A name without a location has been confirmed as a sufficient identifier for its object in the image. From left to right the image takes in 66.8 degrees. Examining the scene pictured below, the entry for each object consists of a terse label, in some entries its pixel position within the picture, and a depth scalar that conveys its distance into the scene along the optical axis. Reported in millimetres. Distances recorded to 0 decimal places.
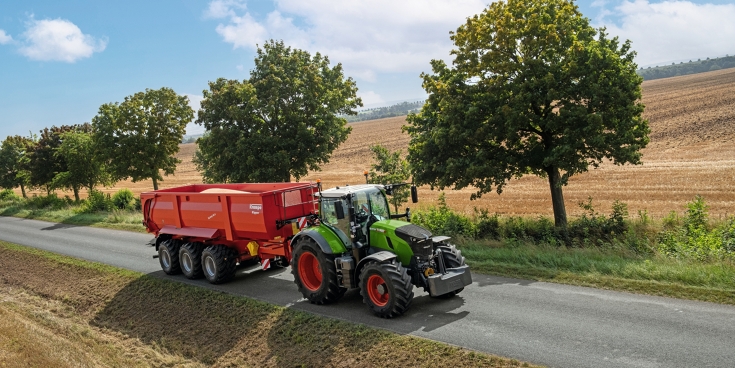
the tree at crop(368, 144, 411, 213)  23297
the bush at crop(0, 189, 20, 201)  47481
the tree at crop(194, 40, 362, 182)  25156
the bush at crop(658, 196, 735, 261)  13211
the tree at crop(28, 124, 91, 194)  39281
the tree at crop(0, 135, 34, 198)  46600
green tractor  10266
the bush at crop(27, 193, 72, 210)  38062
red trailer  13172
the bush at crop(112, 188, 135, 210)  35188
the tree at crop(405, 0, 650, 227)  17469
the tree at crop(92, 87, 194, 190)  32125
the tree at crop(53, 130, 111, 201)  36125
